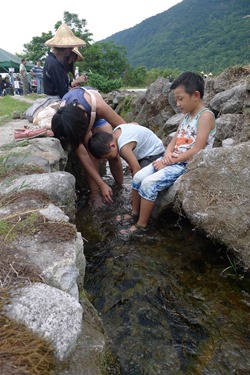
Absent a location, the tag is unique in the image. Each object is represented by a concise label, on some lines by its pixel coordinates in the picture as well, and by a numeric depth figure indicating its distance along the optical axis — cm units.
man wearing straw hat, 449
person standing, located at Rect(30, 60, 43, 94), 1432
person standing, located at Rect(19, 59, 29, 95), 1449
